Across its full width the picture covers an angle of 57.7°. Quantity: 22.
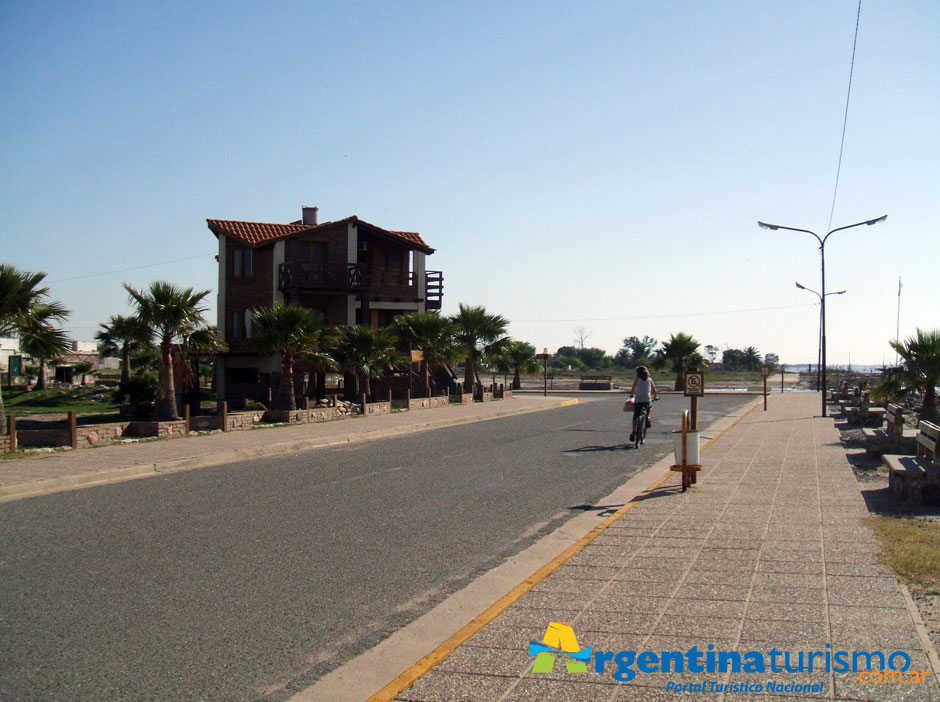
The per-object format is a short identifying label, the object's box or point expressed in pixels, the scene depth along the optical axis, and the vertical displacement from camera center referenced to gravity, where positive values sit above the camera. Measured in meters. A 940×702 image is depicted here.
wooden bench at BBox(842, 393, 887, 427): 22.58 -1.13
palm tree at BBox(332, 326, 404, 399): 30.34 +0.66
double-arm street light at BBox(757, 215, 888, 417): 30.62 +4.68
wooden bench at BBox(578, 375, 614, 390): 57.75 -0.92
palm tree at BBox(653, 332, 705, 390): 55.94 +1.21
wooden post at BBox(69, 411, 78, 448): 16.59 -1.33
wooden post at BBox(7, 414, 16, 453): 15.59 -1.21
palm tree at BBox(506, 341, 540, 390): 55.03 +0.73
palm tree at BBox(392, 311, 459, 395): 35.03 +1.37
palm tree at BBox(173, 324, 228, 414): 21.95 +0.56
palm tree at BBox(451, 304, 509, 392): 40.78 +1.91
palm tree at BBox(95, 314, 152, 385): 20.91 +0.92
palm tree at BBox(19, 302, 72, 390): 17.77 +0.66
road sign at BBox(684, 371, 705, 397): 11.89 -0.16
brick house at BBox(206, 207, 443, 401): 36.56 +3.96
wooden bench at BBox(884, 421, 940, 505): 9.62 -1.22
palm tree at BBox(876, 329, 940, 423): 18.80 +0.07
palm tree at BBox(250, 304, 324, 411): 25.17 +1.00
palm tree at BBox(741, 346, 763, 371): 127.97 +2.23
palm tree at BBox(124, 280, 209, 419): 20.62 +1.18
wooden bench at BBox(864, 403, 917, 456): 14.17 -1.14
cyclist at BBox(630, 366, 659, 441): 17.58 -0.43
